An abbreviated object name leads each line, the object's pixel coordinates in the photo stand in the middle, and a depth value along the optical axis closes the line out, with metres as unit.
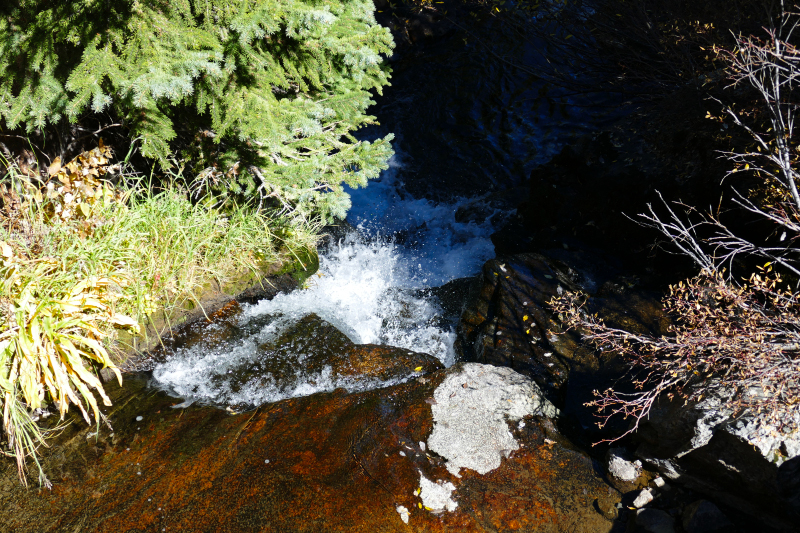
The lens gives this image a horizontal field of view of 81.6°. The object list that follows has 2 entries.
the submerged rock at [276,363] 3.61
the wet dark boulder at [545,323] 3.84
